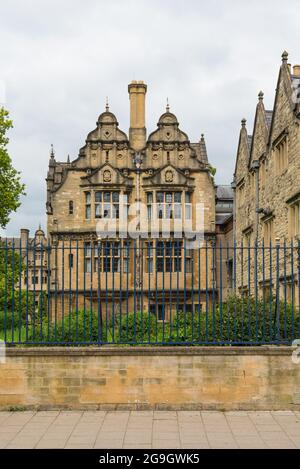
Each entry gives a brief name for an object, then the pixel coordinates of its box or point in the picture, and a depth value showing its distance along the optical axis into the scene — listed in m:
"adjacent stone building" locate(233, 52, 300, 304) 19.62
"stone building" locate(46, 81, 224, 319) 31.48
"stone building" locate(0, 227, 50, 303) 55.41
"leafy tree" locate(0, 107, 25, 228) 23.64
